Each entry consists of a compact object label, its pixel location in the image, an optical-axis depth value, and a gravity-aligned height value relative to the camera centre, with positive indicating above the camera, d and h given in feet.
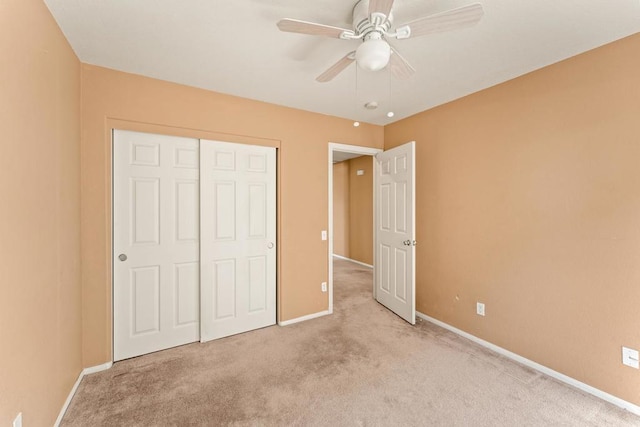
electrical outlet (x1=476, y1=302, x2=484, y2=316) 8.64 -3.12
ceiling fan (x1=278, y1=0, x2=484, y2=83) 4.14 +3.16
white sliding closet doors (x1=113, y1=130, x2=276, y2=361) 7.73 -0.81
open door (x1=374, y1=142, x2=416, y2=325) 9.97 -0.69
